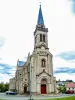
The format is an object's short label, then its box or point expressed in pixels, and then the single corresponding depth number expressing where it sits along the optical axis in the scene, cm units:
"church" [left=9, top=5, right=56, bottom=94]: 2230
